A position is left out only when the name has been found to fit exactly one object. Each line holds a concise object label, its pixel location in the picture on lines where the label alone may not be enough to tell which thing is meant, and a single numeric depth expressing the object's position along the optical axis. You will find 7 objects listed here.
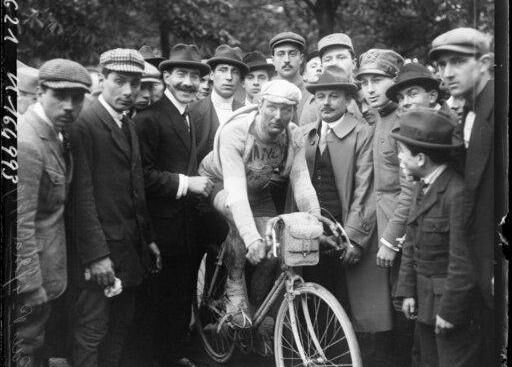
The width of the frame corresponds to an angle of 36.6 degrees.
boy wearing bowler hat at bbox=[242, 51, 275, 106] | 6.88
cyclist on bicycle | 5.17
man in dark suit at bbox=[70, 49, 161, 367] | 4.98
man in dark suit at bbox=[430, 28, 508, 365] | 4.64
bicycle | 4.93
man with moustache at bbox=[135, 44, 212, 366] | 5.54
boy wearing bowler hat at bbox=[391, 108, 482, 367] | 4.61
